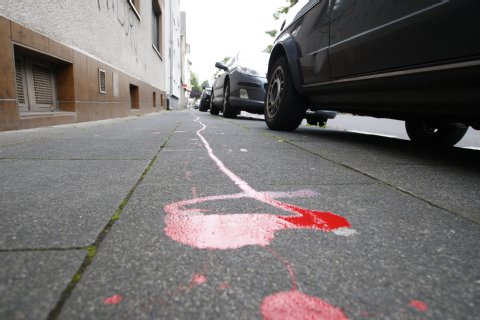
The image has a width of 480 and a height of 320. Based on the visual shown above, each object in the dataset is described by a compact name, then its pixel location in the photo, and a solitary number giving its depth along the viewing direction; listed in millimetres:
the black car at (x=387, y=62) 1722
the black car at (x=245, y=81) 6543
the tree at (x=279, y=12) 24244
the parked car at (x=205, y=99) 16203
